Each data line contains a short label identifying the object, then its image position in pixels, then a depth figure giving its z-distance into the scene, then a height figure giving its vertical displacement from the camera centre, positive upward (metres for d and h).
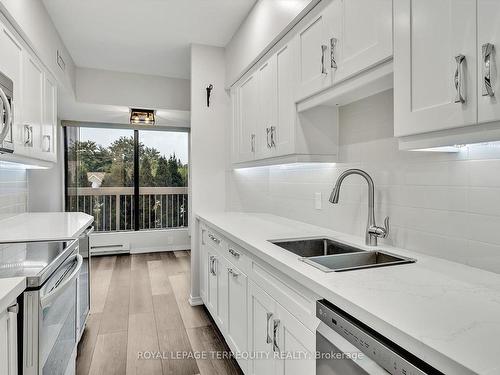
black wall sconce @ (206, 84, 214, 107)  3.49 +1.03
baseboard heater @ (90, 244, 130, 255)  5.30 -1.04
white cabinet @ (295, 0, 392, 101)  1.40 +0.72
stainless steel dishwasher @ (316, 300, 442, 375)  0.77 -0.44
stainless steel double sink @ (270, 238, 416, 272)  1.45 -0.35
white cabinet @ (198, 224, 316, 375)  1.30 -0.70
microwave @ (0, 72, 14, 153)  1.44 +0.35
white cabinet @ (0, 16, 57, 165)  2.19 +0.71
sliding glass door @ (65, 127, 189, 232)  5.39 +0.16
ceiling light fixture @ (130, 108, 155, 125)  4.73 +1.04
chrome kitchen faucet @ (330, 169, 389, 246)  1.67 -0.13
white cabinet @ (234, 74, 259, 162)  2.82 +0.62
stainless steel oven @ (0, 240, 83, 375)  1.22 -0.49
